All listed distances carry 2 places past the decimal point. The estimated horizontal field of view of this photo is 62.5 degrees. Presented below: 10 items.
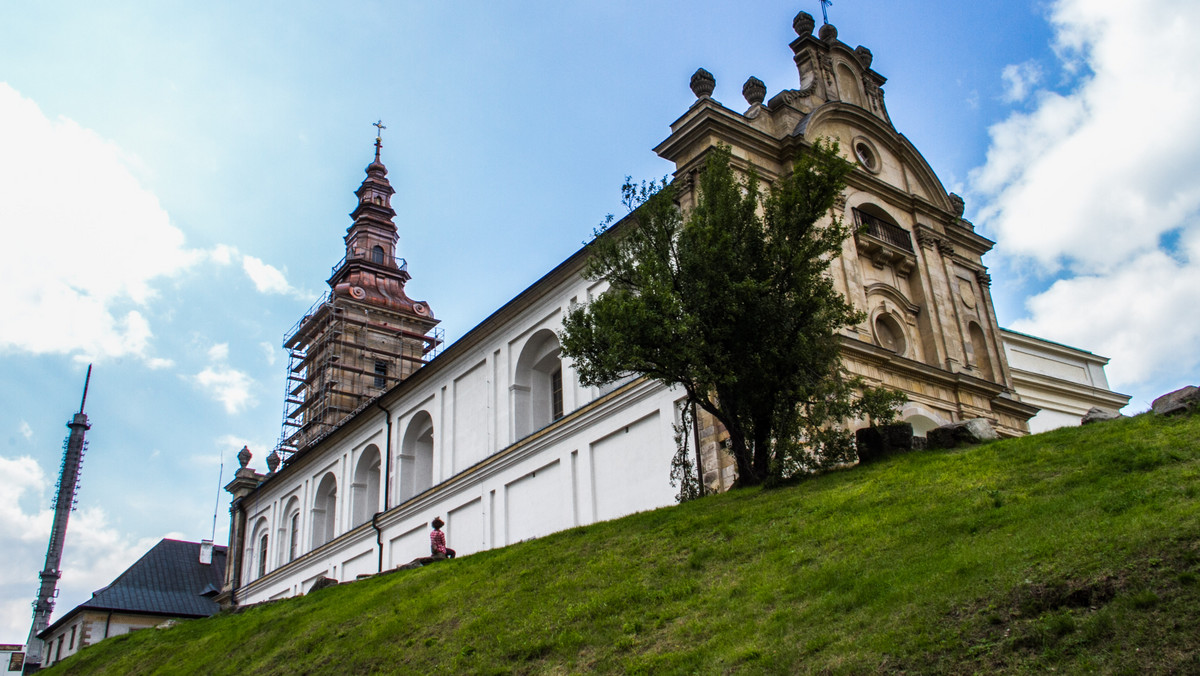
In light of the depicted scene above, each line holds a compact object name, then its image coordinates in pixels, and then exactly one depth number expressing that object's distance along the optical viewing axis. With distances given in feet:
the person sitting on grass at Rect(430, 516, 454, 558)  72.50
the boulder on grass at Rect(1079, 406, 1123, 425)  49.34
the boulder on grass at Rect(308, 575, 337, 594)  79.20
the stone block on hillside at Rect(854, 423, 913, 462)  52.39
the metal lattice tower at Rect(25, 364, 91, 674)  210.79
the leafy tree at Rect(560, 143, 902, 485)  53.72
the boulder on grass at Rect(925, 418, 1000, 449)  51.29
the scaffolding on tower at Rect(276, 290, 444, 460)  166.30
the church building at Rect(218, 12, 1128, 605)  79.25
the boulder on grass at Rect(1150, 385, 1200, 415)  42.60
